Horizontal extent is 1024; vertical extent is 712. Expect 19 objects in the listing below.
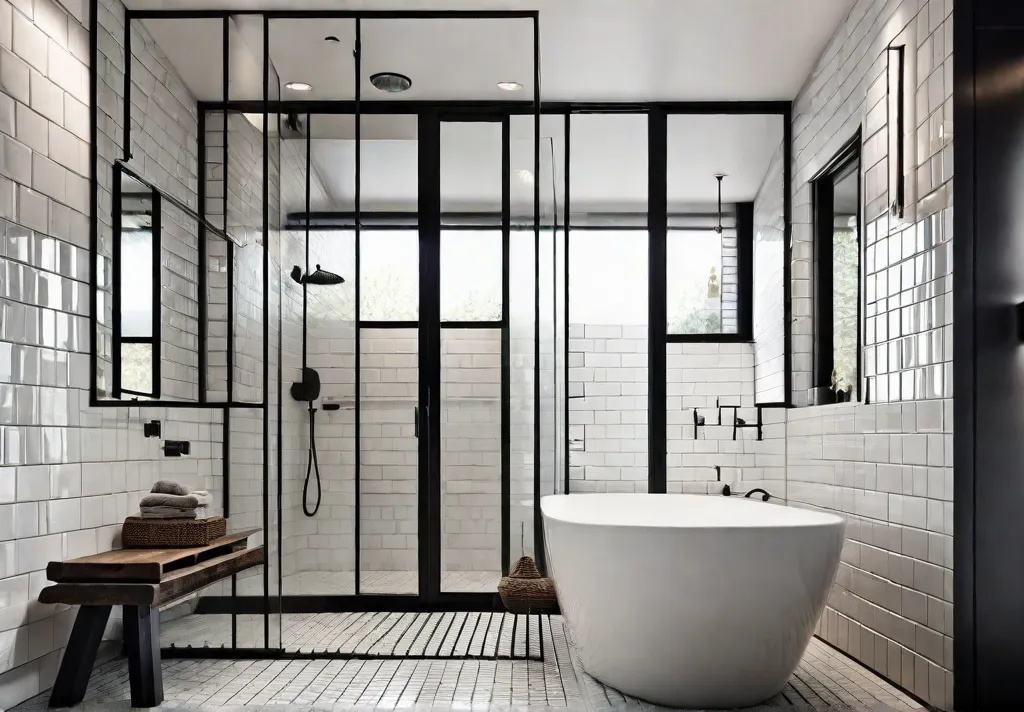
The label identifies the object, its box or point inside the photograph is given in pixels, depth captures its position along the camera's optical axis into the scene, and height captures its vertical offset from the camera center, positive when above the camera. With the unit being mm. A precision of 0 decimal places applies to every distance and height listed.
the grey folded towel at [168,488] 3303 -369
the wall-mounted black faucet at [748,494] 5109 -630
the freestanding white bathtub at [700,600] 2668 -663
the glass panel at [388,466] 3557 -308
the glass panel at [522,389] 3818 +21
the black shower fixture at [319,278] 3541 +482
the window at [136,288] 3359 +419
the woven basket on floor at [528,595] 3566 -845
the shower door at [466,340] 3785 +239
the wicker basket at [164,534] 3227 -535
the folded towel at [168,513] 3256 -460
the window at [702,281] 5496 +735
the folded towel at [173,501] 3248 -412
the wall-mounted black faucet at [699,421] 5605 -179
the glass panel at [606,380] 5500 +93
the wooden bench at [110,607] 2758 -704
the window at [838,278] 3857 +564
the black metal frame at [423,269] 3496 +539
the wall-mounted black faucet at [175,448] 3609 -234
